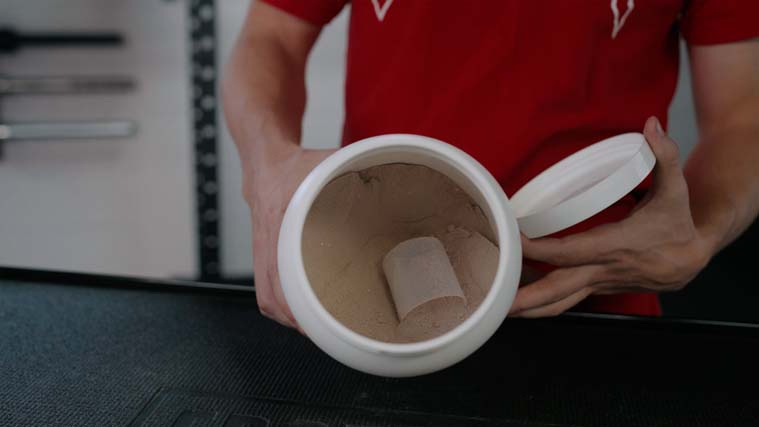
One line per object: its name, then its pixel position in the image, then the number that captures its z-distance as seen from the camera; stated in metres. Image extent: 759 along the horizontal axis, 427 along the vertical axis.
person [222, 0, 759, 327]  0.53
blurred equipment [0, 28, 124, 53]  1.56
